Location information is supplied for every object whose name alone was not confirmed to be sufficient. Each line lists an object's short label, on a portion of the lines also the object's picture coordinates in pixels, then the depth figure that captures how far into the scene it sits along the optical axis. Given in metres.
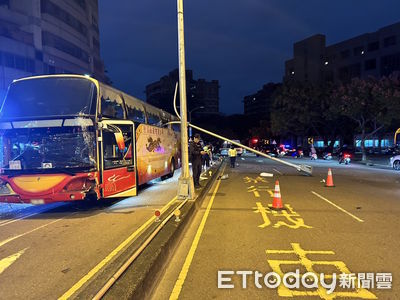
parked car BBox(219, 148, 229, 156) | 45.05
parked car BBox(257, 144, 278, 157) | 42.81
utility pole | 9.99
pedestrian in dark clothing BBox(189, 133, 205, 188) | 12.56
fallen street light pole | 16.26
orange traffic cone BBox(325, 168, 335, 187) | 13.75
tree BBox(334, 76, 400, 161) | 27.78
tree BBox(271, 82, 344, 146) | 42.22
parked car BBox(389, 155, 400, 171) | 21.34
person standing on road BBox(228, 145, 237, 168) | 22.91
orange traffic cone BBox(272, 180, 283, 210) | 9.02
